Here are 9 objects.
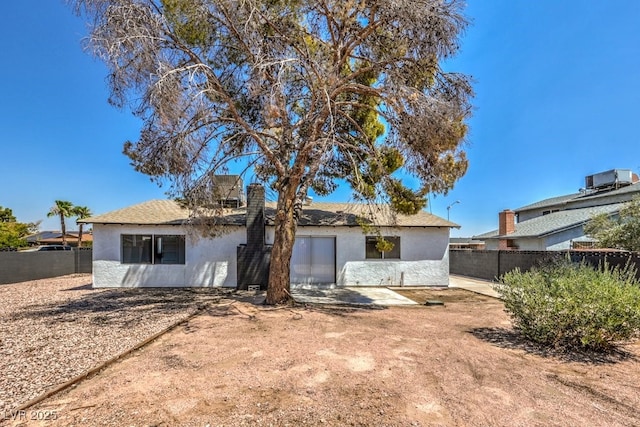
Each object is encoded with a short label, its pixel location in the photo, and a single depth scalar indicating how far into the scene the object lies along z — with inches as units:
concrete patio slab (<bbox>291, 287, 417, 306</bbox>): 397.1
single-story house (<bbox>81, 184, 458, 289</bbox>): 480.7
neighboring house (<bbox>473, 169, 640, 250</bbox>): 711.7
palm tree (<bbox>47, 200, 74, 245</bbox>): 1232.8
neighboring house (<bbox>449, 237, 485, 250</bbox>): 1330.7
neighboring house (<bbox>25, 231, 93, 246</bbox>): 1475.9
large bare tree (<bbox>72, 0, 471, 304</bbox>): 289.1
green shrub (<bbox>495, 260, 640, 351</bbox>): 195.0
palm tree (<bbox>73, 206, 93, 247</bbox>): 1264.9
